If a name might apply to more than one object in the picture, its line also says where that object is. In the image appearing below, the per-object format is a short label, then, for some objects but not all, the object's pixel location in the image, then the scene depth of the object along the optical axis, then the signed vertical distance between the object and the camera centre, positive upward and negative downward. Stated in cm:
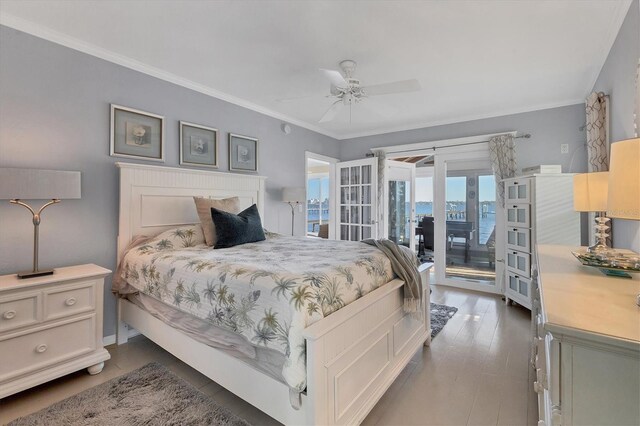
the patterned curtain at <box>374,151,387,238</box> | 517 +51
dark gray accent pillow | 278 -14
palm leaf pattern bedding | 146 -40
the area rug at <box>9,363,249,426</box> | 175 -119
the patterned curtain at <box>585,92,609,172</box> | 266 +78
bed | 142 -80
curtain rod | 401 +106
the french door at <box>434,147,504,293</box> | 440 -9
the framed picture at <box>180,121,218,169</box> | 329 +78
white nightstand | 188 -76
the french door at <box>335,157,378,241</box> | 522 +29
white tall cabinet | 326 -5
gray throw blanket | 224 -45
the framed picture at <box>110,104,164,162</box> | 275 +77
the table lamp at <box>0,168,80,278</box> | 194 +18
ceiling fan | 244 +112
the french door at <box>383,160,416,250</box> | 559 +23
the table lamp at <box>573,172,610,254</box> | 170 +12
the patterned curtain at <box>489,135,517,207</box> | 403 +78
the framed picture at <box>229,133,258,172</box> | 380 +80
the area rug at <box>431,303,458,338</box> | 306 -113
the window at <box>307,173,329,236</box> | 816 +38
